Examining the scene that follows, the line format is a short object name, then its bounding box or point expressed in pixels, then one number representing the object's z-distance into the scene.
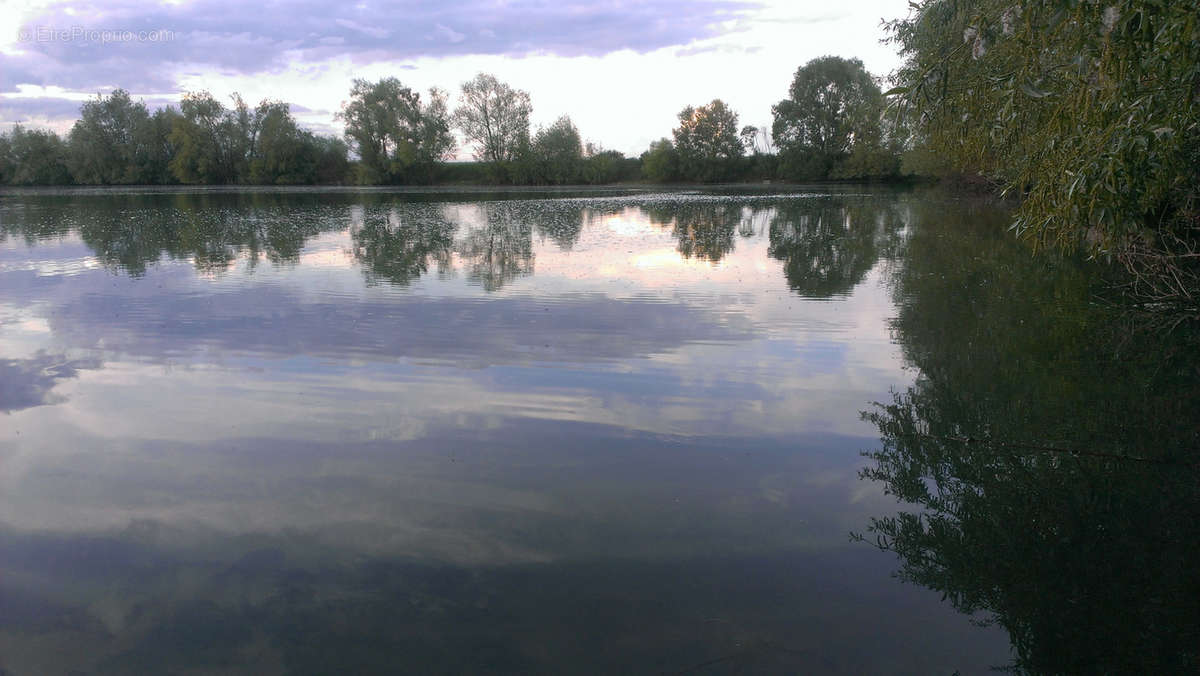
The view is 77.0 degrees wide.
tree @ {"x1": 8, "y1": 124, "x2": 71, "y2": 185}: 84.88
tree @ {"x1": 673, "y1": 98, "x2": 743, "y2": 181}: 87.62
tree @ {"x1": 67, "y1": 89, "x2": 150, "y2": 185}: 84.00
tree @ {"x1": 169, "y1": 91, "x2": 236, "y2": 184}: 83.88
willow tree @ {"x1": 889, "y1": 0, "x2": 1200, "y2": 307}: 5.80
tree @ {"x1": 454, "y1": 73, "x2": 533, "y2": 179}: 88.25
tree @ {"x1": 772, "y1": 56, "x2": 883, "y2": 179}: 75.44
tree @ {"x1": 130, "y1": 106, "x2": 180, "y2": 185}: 85.50
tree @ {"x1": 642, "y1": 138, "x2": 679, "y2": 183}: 89.38
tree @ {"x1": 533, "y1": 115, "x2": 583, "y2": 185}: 88.00
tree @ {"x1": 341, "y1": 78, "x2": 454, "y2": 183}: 84.12
